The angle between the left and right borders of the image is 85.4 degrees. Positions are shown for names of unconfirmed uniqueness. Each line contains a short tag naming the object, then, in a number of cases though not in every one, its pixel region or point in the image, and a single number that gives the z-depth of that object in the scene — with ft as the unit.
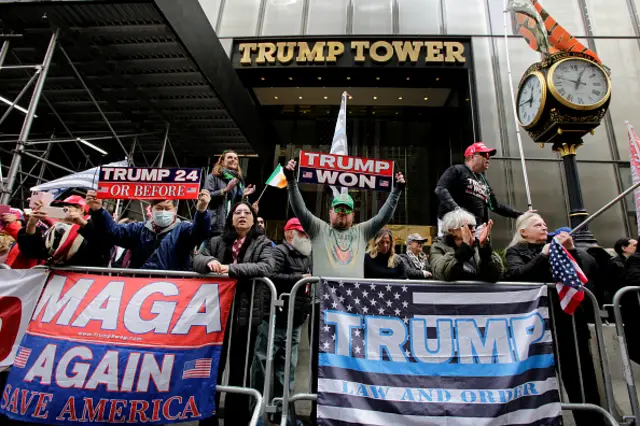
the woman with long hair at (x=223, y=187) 16.34
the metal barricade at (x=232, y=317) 9.15
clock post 18.87
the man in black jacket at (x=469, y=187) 14.42
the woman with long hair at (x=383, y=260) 13.38
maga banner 9.02
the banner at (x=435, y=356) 8.61
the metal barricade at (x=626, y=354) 8.75
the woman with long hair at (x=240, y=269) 10.05
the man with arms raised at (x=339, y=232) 11.50
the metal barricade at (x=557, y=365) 8.87
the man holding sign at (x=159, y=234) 11.55
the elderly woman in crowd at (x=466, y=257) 9.73
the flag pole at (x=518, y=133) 31.65
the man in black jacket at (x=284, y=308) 11.48
